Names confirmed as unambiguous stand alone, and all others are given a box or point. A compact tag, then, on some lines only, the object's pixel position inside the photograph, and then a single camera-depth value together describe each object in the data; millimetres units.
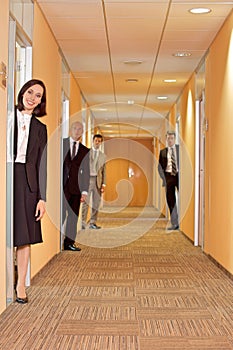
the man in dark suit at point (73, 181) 7391
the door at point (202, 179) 7469
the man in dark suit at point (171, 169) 10391
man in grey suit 10281
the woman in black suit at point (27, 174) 4113
